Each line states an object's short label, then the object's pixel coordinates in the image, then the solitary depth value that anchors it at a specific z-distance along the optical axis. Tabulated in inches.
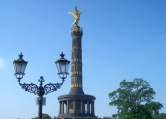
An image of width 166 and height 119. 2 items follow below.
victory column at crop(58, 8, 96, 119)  3956.7
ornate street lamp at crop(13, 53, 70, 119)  703.7
